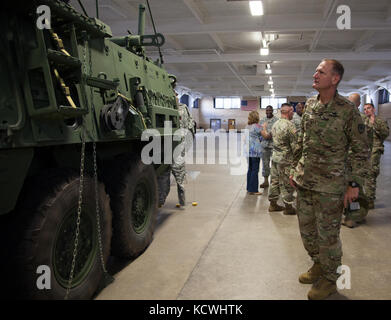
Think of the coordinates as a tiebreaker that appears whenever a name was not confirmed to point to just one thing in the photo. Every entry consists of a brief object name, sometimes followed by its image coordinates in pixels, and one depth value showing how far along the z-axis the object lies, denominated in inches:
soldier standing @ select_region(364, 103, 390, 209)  221.0
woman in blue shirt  265.3
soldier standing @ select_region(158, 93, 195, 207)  214.1
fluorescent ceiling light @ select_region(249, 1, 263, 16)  312.0
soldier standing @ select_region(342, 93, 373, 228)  183.3
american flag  1536.7
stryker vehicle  82.8
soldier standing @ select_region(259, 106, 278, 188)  288.4
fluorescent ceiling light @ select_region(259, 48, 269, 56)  513.9
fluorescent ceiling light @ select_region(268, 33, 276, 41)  473.2
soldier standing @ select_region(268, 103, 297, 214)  210.7
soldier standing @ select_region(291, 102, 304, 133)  304.1
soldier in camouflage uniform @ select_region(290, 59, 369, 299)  109.1
